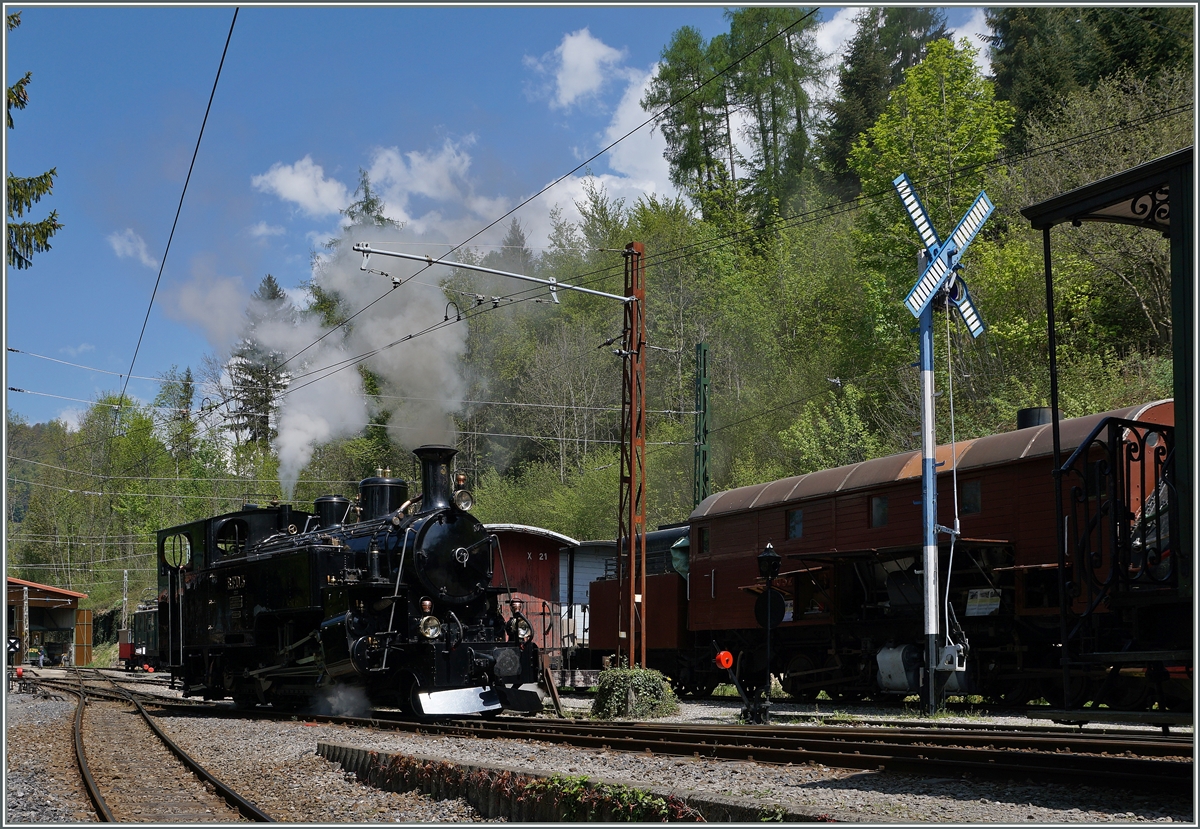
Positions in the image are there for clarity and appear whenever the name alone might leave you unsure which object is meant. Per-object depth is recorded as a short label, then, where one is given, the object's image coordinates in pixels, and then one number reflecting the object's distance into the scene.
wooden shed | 48.32
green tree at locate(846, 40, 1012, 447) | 33.03
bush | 16.02
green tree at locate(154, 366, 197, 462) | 53.22
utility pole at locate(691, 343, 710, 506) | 27.72
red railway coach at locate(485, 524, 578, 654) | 25.94
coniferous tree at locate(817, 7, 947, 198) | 51.25
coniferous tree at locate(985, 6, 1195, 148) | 33.84
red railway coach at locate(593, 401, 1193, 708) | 14.45
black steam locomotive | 14.70
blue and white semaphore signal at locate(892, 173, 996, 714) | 14.15
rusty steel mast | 16.77
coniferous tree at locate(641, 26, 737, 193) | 51.06
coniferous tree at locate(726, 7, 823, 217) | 52.12
